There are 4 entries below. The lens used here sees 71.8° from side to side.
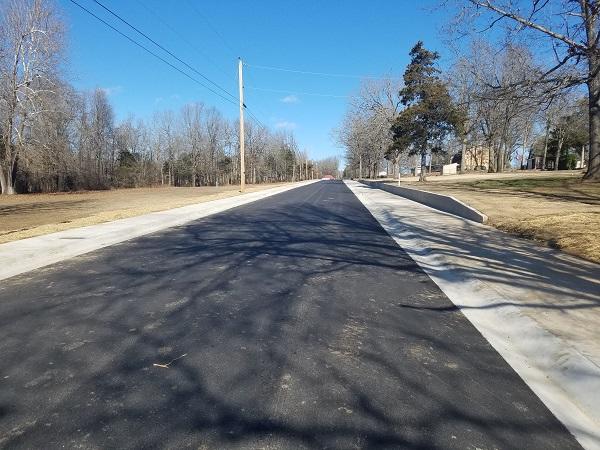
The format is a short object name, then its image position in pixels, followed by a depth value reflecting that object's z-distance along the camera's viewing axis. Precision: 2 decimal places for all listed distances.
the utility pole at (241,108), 35.59
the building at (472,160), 89.61
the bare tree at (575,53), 11.03
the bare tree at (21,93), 36.66
